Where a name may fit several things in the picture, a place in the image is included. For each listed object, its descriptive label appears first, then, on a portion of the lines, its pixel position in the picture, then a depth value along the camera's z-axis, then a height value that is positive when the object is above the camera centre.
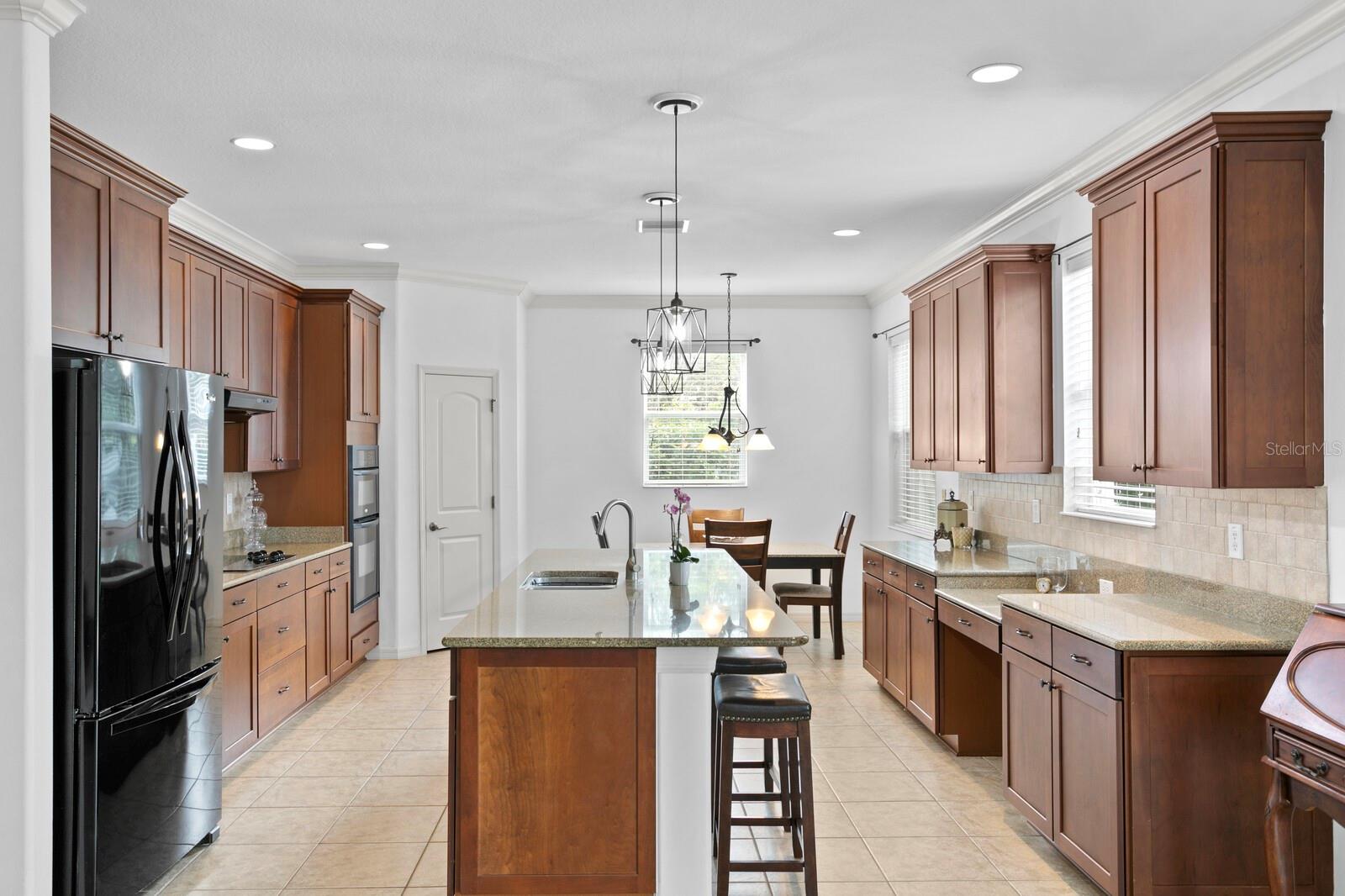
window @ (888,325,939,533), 6.89 +0.02
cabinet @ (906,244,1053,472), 4.54 +0.48
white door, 6.69 -0.28
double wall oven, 5.93 -0.41
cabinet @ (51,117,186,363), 2.96 +0.71
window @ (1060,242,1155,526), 4.22 +0.29
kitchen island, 2.82 -0.91
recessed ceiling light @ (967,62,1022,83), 3.11 +1.28
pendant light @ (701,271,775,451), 6.61 +0.19
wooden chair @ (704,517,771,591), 6.10 -0.54
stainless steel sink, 4.04 -0.53
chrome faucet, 3.93 -0.31
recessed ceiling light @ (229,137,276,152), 3.85 +1.30
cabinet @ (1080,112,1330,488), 2.81 +0.47
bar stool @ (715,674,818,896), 2.85 -0.84
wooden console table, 2.17 -0.66
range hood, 4.60 +0.28
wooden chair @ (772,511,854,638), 6.61 -0.97
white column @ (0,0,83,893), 2.47 +0.07
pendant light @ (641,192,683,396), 4.75 +0.63
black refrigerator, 2.72 -0.50
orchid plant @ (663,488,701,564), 3.69 -0.25
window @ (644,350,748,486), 7.82 +0.20
